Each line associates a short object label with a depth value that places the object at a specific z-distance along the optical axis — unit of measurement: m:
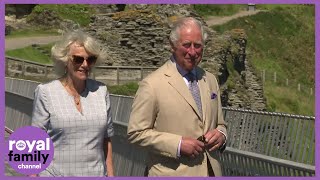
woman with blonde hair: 5.12
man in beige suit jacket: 5.14
